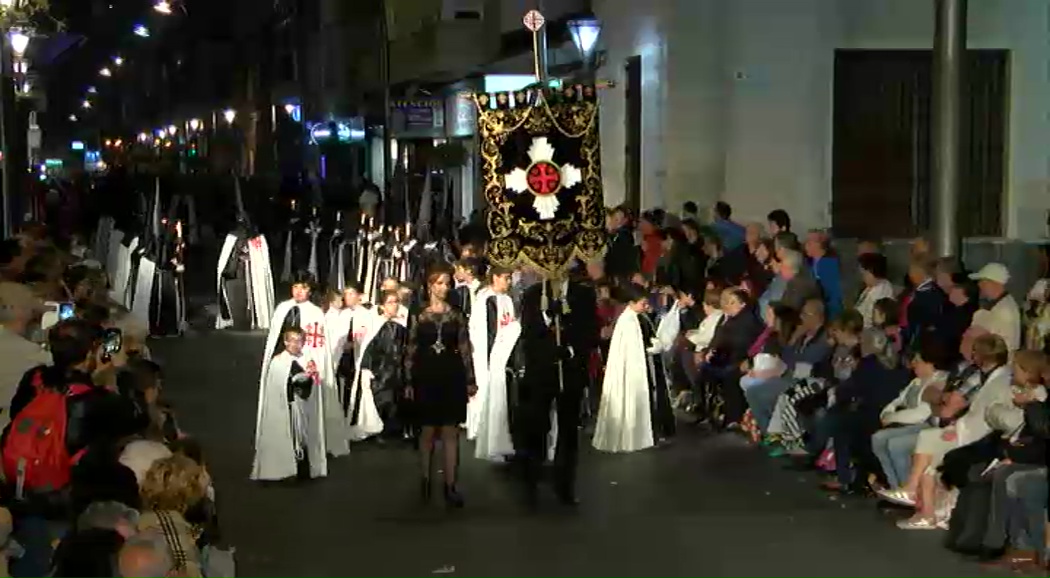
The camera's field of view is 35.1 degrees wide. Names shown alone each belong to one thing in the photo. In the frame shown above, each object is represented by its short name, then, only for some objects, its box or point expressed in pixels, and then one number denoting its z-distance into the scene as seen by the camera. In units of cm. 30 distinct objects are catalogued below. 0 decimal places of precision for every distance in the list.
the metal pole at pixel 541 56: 1462
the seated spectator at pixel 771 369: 1520
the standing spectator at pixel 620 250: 1948
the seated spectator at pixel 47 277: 1220
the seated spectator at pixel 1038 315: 1370
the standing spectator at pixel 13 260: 1248
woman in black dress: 1247
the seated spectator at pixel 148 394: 888
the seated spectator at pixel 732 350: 1602
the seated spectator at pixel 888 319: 1394
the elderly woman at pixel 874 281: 1564
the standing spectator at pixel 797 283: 1585
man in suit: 1286
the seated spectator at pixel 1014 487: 1046
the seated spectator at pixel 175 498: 673
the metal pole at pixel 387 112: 3096
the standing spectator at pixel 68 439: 796
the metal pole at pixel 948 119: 1542
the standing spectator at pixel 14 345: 940
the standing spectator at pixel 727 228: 1952
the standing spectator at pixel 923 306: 1427
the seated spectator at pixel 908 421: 1227
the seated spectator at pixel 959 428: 1135
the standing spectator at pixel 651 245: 1934
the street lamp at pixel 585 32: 2186
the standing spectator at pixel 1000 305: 1380
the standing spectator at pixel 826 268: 1662
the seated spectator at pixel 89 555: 619
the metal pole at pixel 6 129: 2156
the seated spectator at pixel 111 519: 654
